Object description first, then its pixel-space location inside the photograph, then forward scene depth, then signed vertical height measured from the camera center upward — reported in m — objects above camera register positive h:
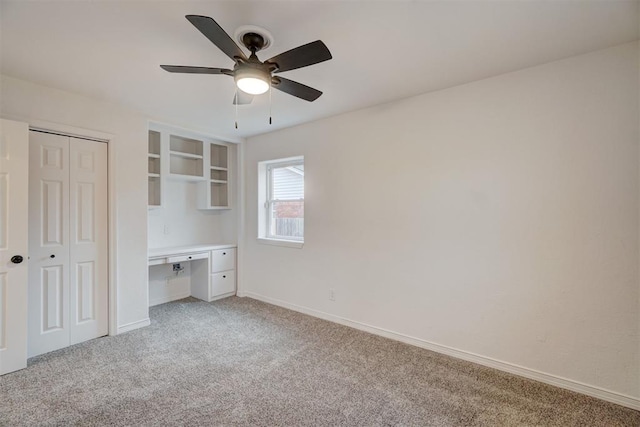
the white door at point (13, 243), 2.36 -0.23
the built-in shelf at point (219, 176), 4.64 +0.58
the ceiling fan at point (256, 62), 1.49 +0.86
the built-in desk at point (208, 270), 4.04 -0.82
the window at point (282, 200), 4.10 +0.18
